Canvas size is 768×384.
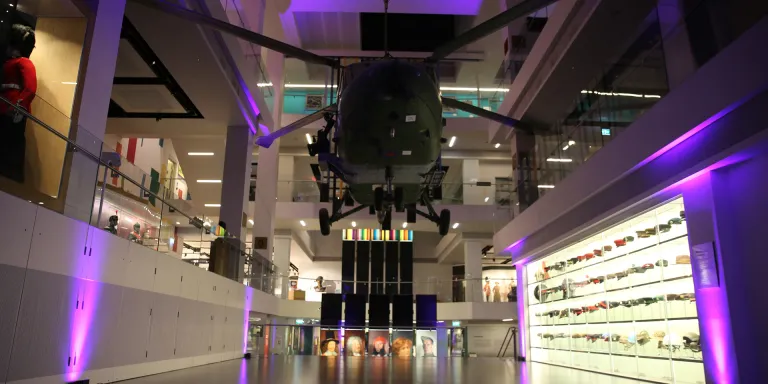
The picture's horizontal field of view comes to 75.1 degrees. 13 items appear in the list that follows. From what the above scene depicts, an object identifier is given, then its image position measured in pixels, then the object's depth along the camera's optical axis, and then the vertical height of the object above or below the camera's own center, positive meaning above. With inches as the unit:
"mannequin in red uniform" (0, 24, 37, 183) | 157.6 +76.6
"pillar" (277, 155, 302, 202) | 780.0 +186.8
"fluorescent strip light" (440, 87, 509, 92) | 677.4 +364.0
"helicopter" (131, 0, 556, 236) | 234.7 +94.4
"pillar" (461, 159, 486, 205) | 763.4 +181.8
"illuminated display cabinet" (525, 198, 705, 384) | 264.5 +8.5
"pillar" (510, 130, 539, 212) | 450.0 +135.3
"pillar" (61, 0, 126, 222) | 199.8 +106.0
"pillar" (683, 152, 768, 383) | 198.5 +20.4
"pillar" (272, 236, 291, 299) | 831.7 +98.0
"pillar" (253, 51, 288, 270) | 652.1 +178.9
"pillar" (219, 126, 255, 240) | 509.4 +135.3
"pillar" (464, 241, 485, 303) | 824.3 +89.8
